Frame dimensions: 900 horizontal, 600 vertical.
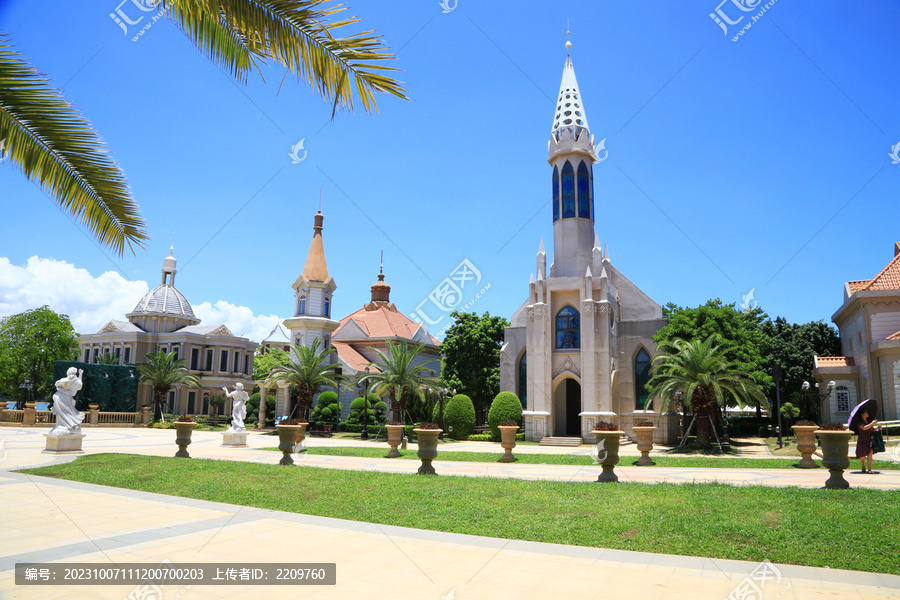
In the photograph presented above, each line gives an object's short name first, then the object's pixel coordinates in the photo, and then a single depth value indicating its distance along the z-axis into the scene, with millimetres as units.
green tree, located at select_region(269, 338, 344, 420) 38109
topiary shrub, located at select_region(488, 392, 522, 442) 32688
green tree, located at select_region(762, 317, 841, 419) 38625
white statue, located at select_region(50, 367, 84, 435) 19203
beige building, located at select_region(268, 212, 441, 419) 45688
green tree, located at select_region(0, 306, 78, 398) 49875
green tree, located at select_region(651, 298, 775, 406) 26656
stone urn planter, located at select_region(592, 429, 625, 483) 13109
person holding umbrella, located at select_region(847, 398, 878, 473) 14633
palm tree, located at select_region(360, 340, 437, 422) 32219
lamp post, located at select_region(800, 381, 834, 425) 25859
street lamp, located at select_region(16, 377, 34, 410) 45969
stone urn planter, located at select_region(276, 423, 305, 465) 17047
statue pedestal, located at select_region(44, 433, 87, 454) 19719
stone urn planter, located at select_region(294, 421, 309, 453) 22016
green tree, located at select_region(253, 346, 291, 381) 63569
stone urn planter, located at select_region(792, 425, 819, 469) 16859
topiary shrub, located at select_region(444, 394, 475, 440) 34344
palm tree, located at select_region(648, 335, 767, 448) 23328
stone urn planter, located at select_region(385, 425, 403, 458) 22188
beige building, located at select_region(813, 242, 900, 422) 27922
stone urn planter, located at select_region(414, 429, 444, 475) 14906
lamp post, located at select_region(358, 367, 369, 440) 34250
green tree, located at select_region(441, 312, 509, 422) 41812
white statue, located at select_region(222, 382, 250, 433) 26094
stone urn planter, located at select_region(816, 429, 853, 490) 10961
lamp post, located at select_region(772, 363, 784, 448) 24950
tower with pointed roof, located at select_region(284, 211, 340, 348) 45688
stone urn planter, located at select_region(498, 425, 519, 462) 20500
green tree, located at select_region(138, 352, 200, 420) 46969
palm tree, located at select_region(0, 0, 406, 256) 6078
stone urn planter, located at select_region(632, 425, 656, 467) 18641
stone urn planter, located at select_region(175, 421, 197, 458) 18750
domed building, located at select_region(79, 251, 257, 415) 58312
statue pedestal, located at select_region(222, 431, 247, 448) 26141
